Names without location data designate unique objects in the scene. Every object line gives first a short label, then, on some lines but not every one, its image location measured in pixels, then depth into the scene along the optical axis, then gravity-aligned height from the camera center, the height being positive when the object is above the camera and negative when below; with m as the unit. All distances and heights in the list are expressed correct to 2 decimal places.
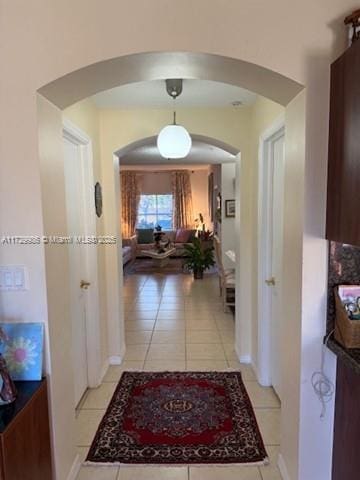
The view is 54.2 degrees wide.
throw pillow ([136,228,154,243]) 10.24 -0.67
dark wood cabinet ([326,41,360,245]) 1.34 +0.24
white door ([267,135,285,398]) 2.68 -0.30
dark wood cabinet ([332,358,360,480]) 1.51 -0.97
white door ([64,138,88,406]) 2.59 -0.35
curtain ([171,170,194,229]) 10.44 +0.37
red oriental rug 2.17 -1.49
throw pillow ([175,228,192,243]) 10.08 -0.68
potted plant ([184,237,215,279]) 7.36 -0.97
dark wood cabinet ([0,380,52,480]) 1.32 -0.91
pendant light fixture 2.67 +0.56
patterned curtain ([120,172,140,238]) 10.48 +0.40
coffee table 8.96 -1.10
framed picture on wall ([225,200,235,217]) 6.74 +0.07
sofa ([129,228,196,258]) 9.90 -0.76
